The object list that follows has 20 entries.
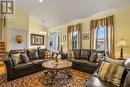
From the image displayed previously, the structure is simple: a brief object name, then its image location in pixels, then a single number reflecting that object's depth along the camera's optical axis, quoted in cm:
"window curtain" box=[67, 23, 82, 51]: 355
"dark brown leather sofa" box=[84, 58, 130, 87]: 114
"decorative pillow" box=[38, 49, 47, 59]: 305
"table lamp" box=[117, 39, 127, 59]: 241
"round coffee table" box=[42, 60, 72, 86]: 193
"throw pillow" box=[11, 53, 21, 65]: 222
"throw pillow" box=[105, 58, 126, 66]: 133
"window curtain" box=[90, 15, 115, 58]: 275
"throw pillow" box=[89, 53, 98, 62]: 251
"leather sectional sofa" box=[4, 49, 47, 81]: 203
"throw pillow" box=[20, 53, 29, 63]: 243
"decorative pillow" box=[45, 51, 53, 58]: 316
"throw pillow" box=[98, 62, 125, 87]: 116
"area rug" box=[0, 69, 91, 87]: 181
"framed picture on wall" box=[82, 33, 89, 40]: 337
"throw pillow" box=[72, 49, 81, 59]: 304
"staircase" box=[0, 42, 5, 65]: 333
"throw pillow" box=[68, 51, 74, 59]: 300
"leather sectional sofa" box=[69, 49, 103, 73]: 239
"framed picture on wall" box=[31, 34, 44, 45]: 438
